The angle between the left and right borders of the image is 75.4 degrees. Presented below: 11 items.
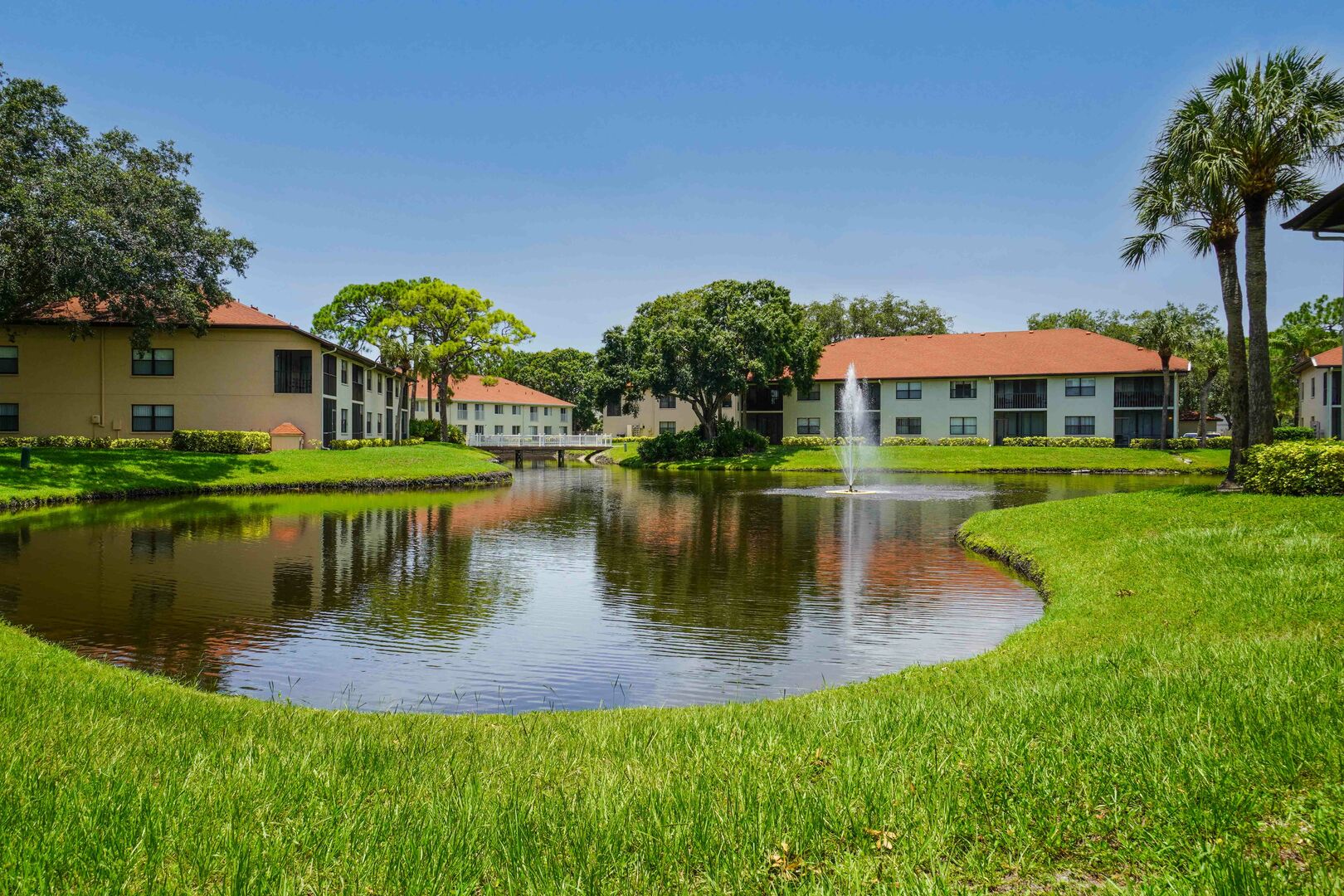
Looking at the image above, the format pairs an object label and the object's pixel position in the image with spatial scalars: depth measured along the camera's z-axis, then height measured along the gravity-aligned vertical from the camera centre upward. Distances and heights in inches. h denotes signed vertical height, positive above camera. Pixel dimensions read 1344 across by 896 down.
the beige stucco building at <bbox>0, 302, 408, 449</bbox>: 1750.7 +135.9
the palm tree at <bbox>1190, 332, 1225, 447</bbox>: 2444.6 +237.7
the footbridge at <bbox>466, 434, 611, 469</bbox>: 2775.6 -2.5
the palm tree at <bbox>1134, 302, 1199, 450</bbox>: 2188.7 +275.9
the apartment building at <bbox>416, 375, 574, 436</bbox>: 3538.4 +151.9
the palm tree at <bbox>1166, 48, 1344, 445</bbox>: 741.3 +259.5
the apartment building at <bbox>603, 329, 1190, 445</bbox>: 2480.3 +156.4
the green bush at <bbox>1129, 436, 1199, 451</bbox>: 2237.9 -11.0
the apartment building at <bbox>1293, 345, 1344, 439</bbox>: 2044.8 +115.1
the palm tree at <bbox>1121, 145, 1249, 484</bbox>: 810.8 +216.6
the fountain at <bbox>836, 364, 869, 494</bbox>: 2452.0 +71.4
